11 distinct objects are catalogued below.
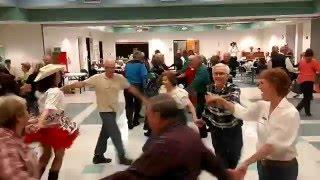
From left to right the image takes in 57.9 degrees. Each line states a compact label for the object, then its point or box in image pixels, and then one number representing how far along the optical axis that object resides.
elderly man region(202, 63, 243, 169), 2.60
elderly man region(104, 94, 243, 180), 1.29
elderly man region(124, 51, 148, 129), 5.71
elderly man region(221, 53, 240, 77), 6.49
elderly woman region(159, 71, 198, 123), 3.35
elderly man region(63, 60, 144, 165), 3.80
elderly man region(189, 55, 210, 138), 4.84
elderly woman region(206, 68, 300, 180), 1.86
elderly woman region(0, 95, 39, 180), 1.60
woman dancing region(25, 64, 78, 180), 2.98
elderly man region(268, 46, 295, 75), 6.48
